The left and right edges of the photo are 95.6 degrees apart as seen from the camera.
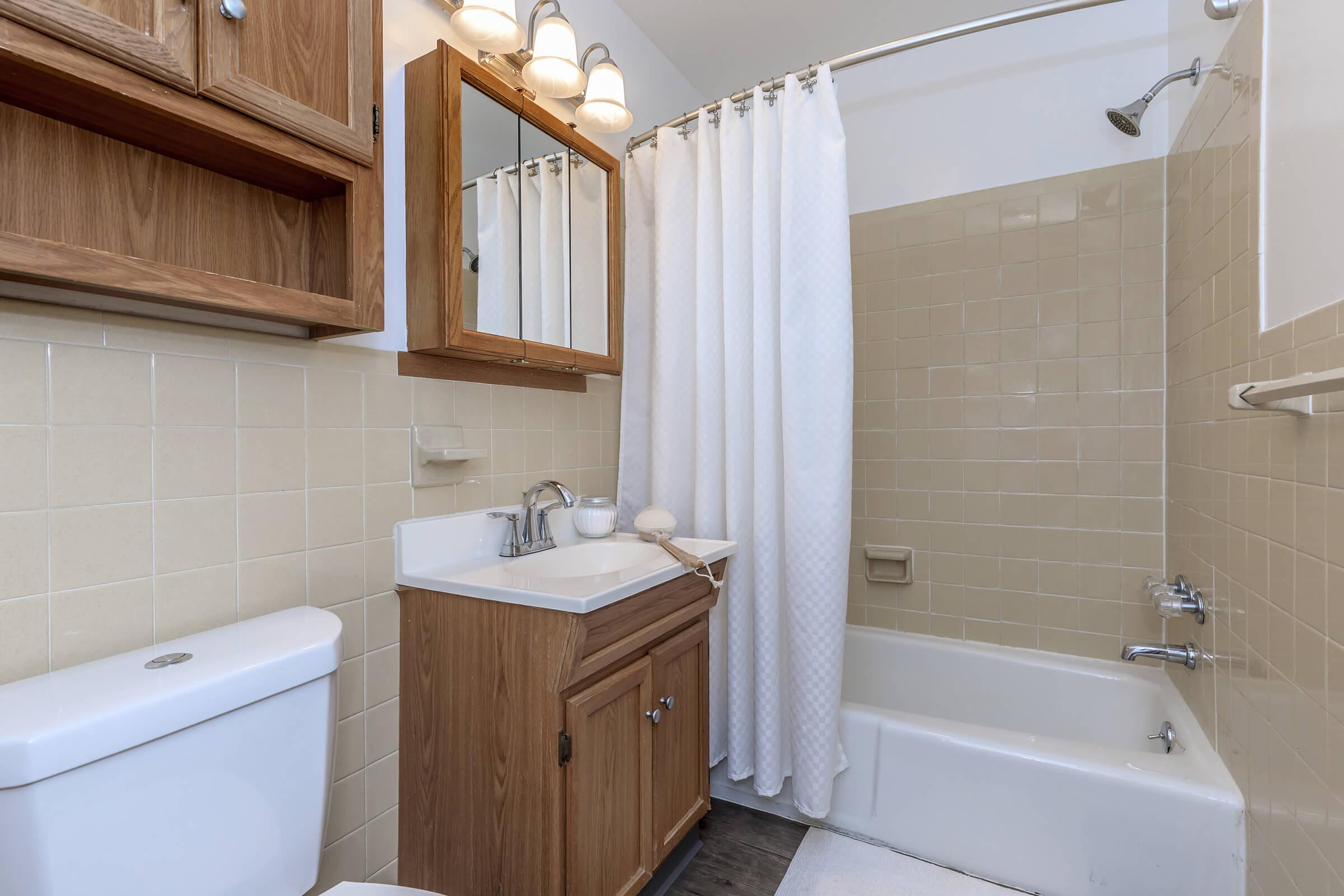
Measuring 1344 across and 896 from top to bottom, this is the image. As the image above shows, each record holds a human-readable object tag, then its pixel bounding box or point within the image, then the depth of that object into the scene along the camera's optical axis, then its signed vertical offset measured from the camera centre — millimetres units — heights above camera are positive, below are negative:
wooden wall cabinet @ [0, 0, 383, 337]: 745 +443
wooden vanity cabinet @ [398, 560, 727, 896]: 1156 -620
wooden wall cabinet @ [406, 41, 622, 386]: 1299 +528
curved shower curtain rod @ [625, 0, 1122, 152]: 1603 +1093
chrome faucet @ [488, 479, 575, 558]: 1516 -223
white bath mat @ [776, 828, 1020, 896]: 1524 -1122
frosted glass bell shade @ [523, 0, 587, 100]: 1488 +936
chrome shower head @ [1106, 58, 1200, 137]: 1811 +976
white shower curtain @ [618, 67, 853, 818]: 1637 +140
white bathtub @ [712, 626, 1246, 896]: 1351 -883
